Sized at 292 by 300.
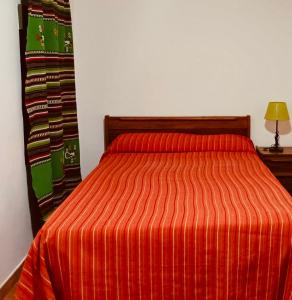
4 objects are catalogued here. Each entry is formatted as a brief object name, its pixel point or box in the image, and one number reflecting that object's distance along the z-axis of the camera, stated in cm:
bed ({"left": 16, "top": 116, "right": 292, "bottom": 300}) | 148
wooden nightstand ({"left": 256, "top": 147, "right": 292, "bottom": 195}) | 261
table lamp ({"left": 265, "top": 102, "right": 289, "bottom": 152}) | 259
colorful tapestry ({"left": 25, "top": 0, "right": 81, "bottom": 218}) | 211
